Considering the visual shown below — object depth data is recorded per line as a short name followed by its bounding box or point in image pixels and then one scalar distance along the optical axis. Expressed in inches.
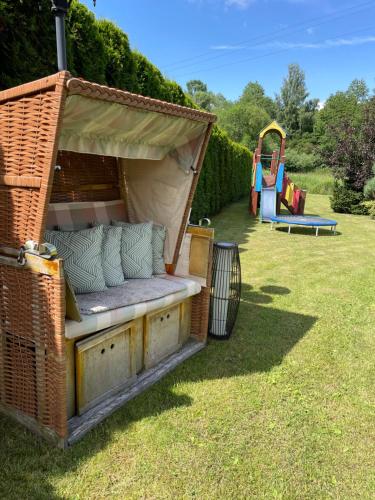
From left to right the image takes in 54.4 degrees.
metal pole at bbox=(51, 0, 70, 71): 99.2
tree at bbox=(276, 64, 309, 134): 2148.1
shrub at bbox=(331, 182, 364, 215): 575.5
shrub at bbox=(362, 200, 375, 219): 539.3
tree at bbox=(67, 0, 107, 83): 179.0
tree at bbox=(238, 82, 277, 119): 2283.5
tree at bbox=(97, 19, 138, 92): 206.7
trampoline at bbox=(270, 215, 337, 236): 400.8
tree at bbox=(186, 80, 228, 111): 2682.1
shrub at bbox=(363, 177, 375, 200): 542.2
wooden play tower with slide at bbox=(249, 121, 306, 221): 481.7
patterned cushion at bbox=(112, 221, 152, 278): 132.9
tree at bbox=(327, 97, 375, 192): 572.4
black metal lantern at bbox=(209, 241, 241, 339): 143.0
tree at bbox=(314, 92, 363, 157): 1854.1
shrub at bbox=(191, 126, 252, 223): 417.7
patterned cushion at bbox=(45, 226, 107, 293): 112.1
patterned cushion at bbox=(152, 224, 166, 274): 141.9
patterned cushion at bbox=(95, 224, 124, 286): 123.0
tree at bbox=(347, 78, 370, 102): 2274.9
